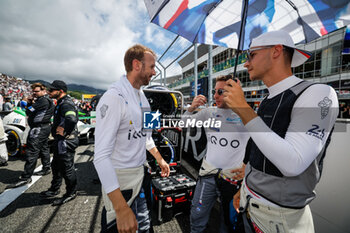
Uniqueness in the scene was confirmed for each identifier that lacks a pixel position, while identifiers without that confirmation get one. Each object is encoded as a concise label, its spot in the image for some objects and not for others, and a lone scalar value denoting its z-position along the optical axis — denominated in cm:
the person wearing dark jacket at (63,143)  296
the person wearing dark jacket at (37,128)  352
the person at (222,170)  186
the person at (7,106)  919
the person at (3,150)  428
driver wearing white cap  81
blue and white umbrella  179
